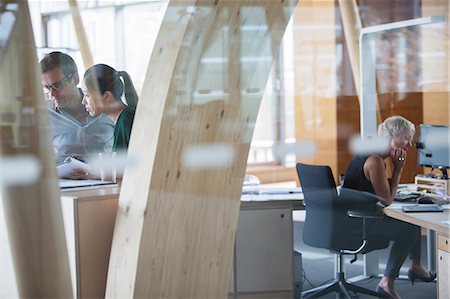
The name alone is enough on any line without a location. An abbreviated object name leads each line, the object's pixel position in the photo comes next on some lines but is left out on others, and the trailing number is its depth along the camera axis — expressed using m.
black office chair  4.77
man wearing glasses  3.19
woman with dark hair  3.36
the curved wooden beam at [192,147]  2.89
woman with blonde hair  4.79
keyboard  4.32
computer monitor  5.09
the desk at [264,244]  4.45
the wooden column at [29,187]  2.77
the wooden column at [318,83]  6.69
